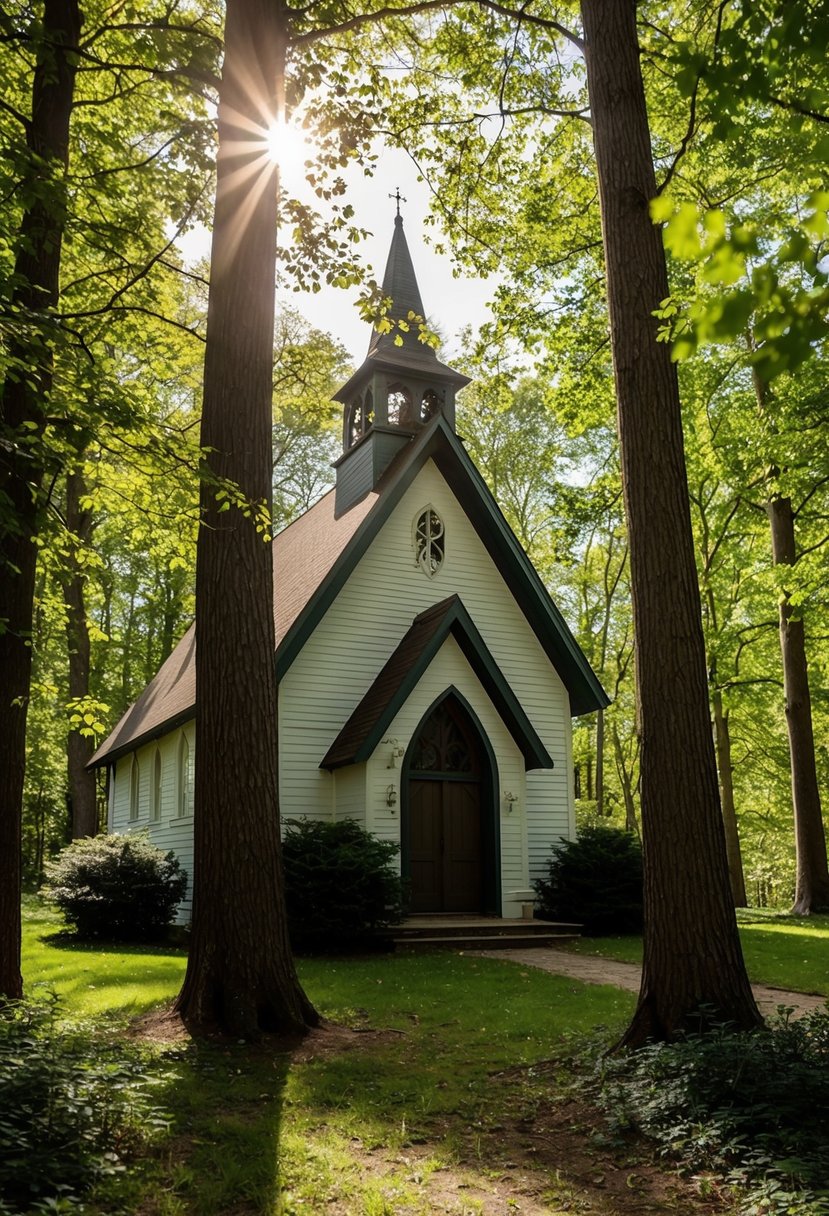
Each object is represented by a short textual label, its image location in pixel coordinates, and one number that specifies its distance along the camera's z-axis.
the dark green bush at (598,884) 15.41
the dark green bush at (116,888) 14.94
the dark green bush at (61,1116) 3.65
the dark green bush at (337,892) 12.64
